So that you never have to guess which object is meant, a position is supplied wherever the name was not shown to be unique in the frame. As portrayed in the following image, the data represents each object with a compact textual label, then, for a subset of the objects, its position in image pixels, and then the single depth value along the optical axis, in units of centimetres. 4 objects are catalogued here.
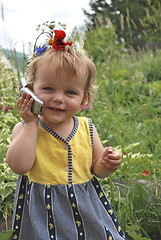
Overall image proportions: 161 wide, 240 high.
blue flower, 151
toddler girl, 140
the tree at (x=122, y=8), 2362
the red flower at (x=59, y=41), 146
